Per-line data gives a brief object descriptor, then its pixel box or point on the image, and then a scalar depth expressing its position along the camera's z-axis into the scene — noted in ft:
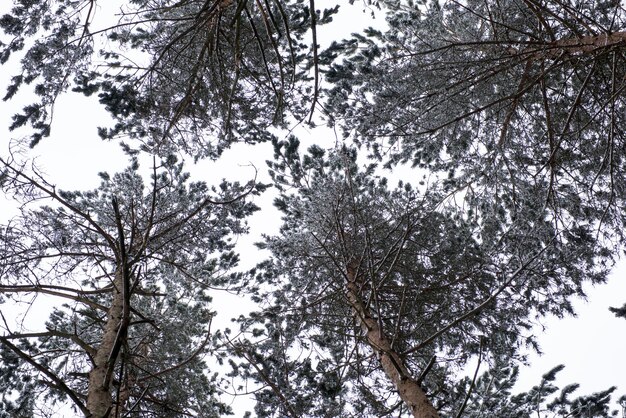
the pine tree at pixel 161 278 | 26.17
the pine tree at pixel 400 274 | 26.55
